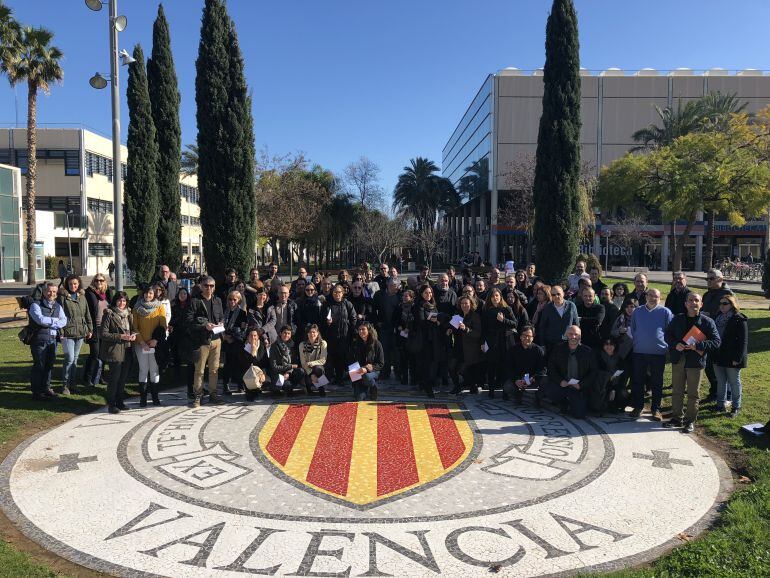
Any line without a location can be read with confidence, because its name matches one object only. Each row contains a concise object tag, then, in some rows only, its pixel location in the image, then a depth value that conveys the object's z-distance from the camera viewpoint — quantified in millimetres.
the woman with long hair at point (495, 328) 8977
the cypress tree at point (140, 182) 21109
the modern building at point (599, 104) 48125
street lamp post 12961
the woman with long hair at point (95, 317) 9469
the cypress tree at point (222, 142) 15820
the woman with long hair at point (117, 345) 7957
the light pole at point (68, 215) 38475
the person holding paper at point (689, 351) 7145
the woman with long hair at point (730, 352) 7449
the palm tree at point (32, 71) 30688
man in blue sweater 7719
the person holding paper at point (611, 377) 7926
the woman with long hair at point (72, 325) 8859
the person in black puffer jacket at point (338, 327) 9539
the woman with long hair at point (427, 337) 9297
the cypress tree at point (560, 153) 20650
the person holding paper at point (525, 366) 8539
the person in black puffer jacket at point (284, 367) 8906
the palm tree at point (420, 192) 54719
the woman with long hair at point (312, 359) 9117
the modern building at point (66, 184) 42031
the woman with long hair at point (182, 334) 8641
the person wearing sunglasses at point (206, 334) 8516
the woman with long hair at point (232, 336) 9055
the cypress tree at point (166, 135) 20938
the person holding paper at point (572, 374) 7828
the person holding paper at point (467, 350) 9117
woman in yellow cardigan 8273
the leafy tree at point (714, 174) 21719
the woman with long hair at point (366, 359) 8883
